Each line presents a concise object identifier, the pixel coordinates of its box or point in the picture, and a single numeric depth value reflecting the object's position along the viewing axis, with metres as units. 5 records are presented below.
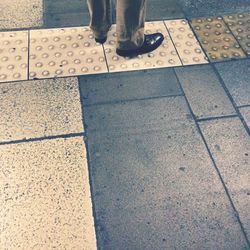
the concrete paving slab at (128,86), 2.62
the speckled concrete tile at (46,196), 1.91
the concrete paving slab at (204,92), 2.55
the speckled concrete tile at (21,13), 3.18
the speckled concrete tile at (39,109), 2.39
